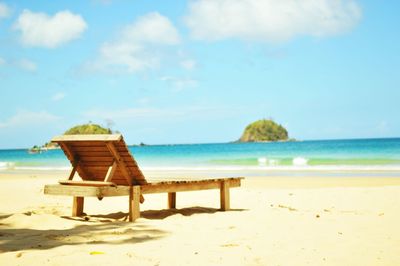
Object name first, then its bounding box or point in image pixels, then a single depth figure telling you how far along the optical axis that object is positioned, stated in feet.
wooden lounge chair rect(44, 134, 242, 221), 21.42
